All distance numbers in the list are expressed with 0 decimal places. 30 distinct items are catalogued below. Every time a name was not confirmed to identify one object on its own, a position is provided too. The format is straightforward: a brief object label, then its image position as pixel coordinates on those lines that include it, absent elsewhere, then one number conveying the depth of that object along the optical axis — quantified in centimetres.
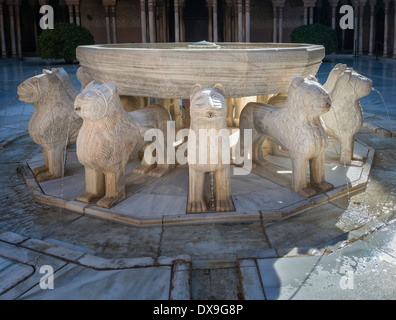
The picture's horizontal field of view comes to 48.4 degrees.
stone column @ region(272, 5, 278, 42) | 2170
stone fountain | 345
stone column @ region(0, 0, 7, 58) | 2006
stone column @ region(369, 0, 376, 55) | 2070
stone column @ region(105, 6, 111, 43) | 2106
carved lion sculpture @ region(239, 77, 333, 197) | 354
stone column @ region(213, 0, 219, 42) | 2011
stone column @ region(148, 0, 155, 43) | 1975
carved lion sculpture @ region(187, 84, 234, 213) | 324
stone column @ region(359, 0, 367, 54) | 2100
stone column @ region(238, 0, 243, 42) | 2028
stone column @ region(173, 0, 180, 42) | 1972
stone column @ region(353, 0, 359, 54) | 2097
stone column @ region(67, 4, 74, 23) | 2047
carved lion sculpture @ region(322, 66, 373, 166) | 443
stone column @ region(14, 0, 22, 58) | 2069
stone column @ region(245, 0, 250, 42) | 2014
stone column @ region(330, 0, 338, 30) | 2121
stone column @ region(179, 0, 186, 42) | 2056
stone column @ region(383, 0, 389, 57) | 1931
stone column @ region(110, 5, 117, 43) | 2108
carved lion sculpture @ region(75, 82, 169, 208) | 335
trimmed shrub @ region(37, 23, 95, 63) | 1695
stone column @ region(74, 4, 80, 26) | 2038
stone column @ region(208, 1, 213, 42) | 2123
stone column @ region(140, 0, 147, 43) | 2002
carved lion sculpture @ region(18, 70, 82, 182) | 414
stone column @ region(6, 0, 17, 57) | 2045
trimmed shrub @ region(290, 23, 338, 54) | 1792
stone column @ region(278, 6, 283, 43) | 2170
